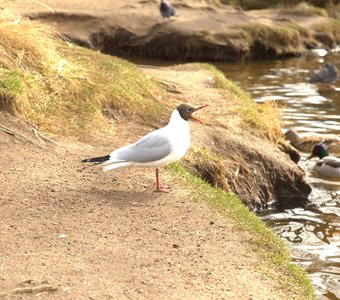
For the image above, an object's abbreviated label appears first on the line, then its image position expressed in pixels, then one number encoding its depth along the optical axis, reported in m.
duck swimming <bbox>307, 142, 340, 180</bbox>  13.16
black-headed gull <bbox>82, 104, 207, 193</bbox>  8.44
